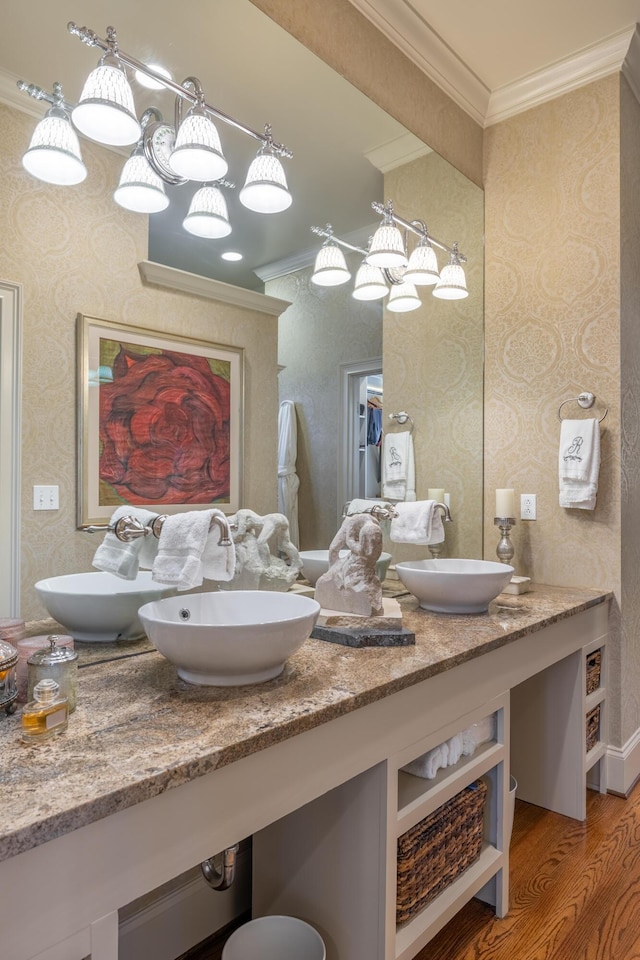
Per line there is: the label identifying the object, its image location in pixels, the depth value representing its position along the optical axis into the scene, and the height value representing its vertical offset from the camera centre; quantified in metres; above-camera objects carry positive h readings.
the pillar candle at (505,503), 2.49 -0.09
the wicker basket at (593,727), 2.35 -0.96
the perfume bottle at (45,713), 0.95 -0.37
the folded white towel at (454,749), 1.58 -0.70
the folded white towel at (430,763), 1.51 -0.71
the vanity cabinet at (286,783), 0.80 -0.51
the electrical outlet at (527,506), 2.59 -0.11
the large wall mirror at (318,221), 1.53 +0.85
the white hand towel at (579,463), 2.35 +0.07
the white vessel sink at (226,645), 1.12 -0.31
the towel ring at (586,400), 2.39 +0.32
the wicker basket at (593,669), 2.32 -0.72
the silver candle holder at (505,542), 2.45 -0.25
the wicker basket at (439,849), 1.42 -0.92
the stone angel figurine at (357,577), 1.76 -0.29
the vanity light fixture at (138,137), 1.32 +0.83
